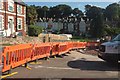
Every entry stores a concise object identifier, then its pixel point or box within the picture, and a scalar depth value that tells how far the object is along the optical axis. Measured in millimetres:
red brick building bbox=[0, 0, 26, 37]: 31627
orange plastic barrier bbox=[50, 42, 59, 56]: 15205
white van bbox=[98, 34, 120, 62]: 11539
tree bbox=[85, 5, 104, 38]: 56431
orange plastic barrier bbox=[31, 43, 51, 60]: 12633
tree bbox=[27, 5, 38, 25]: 51906
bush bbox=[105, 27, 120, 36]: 50606
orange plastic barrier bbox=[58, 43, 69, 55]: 16503
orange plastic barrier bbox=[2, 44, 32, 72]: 9270
